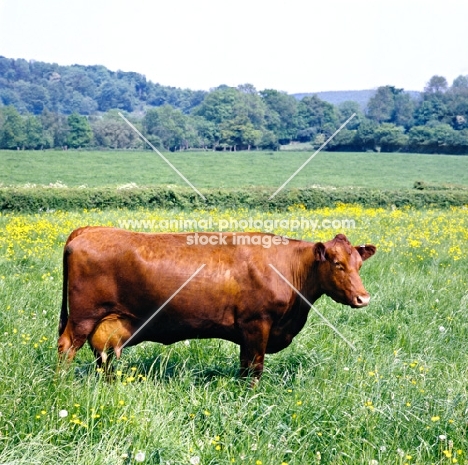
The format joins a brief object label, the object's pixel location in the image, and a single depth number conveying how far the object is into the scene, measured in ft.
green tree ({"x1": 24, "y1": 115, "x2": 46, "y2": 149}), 223.71
